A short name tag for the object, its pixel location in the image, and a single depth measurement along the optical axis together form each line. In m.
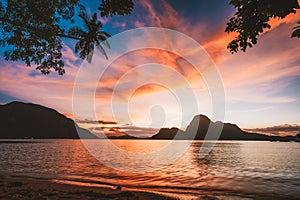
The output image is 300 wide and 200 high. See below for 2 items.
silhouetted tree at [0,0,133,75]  14.72
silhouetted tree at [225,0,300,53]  6.36
